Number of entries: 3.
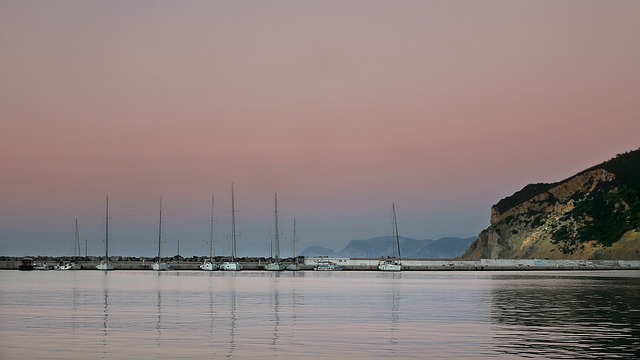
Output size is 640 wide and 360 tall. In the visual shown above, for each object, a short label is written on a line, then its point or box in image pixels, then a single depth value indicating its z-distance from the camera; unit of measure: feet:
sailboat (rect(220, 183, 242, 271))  571.44
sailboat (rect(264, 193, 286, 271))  601.21
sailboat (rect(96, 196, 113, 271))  615.16
